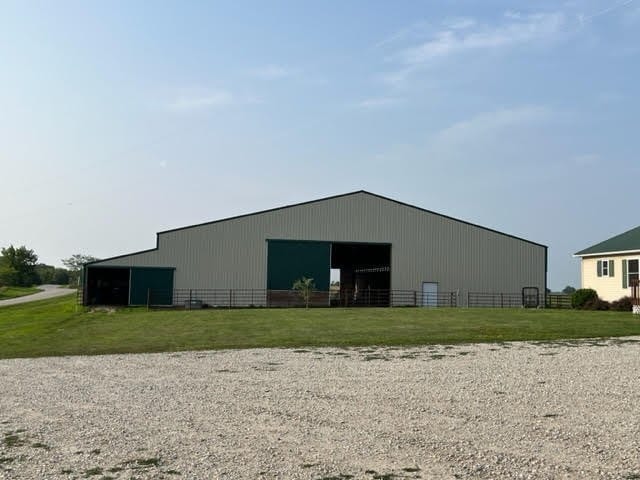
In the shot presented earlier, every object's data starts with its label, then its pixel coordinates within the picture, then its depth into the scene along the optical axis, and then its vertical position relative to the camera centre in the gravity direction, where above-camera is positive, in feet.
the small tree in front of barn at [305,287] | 118.01 +1.35
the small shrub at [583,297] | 108.88 +0.40
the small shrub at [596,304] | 103.08 -0.73
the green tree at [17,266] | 274.57 +10.22
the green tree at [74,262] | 404.98 +18.82
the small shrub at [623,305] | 97.35 -0.71
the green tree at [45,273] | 398.05 +10.44
